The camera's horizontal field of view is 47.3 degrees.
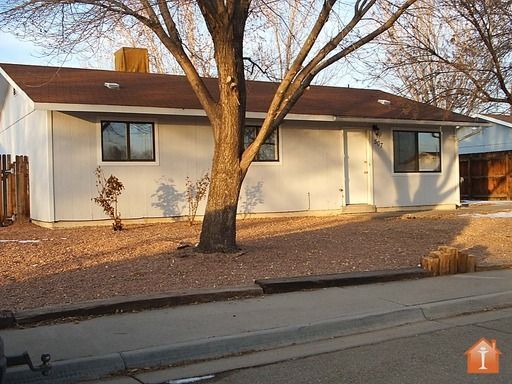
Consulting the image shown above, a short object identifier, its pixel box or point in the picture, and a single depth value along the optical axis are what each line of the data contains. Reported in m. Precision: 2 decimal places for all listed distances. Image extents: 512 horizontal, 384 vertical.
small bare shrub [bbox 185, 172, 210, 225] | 16.31
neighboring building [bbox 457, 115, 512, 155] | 31.02
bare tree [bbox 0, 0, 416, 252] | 10.07
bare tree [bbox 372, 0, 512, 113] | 13.67
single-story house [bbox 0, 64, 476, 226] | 15.31
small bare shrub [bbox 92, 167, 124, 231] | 14.37
